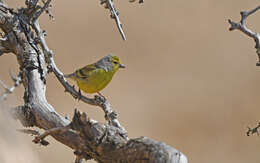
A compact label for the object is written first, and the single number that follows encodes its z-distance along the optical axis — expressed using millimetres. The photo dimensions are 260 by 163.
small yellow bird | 12074
